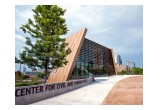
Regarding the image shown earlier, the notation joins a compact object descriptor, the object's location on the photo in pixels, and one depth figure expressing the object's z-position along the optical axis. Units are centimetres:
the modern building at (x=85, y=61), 1069
